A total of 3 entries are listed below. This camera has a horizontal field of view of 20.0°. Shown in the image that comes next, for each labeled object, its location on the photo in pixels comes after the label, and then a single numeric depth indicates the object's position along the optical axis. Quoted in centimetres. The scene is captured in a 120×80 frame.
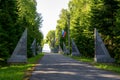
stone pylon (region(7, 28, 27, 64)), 3198
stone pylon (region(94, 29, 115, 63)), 3338
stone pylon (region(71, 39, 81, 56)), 6012
